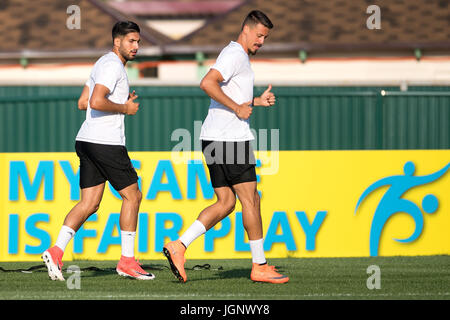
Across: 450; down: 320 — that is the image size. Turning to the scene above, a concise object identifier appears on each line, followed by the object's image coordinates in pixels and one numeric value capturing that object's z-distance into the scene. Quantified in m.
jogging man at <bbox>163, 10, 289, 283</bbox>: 16.14
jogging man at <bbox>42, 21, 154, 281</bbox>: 16.52
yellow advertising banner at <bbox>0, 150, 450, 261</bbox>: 21.75
